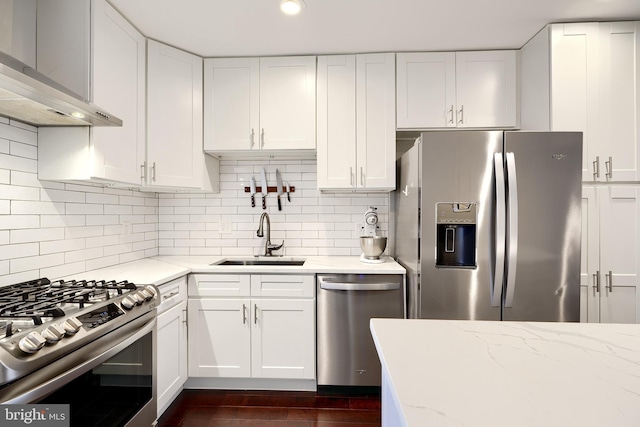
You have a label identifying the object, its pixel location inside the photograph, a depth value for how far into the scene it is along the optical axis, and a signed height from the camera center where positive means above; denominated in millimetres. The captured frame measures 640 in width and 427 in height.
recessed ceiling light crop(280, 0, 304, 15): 1849 +1259
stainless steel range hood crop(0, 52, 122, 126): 1102 +472
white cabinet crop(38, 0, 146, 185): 1724 +539
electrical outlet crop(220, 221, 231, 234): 2854 -133
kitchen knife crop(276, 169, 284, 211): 2785 +251
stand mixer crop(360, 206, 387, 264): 2438 -276
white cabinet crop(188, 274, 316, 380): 2238 -824
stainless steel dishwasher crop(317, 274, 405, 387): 2191 -762
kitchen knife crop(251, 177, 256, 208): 2787 +188
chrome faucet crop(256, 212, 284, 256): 2750 -201
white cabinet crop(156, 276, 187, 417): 1884 -843
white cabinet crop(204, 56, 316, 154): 2463 +876
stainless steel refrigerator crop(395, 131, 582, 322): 1829 -69
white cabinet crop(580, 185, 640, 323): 1979 -248
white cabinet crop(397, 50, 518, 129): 2389 +966
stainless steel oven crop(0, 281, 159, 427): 949 -546
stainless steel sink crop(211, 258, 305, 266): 2715 -433
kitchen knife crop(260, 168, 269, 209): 2770 +207
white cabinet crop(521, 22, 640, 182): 2014 +813
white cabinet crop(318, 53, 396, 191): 2438 +735
